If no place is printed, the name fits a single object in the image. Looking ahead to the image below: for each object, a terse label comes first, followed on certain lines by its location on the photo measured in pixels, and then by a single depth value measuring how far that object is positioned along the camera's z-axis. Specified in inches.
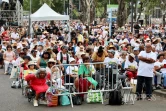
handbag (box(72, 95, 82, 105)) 508.8
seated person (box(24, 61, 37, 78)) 567.1
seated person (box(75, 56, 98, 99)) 518.0
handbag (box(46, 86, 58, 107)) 496.4
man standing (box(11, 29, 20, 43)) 1197.7
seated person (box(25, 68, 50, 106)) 502.3
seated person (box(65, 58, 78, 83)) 530.9
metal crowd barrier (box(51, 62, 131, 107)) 518.3
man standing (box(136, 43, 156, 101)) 525.3
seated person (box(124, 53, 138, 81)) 595.3
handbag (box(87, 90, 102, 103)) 516.1
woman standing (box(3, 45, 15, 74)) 844.7
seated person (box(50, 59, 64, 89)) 513.7
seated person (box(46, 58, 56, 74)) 558.6
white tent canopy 1215.6
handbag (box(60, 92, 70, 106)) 504.7
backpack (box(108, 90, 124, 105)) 506.5
